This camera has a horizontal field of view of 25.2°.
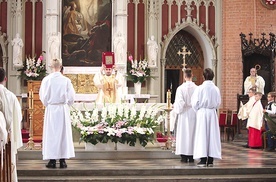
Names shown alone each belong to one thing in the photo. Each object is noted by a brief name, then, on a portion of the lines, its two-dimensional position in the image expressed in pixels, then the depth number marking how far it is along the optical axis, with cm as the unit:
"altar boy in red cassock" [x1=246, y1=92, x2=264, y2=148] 1448
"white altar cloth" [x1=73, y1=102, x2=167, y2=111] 1264
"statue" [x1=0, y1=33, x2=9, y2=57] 1895
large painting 1892
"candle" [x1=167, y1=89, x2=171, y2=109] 1215
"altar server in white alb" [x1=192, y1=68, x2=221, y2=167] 1030
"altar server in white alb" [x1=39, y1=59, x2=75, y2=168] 1004
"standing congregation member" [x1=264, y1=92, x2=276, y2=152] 1380
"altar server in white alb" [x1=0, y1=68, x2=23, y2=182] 790
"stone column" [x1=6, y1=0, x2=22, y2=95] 1869
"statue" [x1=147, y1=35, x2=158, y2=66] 1895
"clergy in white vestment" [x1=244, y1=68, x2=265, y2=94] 1783
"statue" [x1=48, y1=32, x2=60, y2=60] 1820
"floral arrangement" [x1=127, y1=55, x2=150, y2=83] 1842
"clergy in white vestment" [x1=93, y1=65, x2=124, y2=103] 1351
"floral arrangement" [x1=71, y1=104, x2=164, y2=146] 1170
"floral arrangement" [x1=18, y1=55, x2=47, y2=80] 1802
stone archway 1970
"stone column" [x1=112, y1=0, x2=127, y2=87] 1853
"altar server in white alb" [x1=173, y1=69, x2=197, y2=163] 1093
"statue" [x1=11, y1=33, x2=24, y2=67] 1841
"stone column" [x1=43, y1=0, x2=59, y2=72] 1842
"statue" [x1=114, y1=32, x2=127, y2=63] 1834
